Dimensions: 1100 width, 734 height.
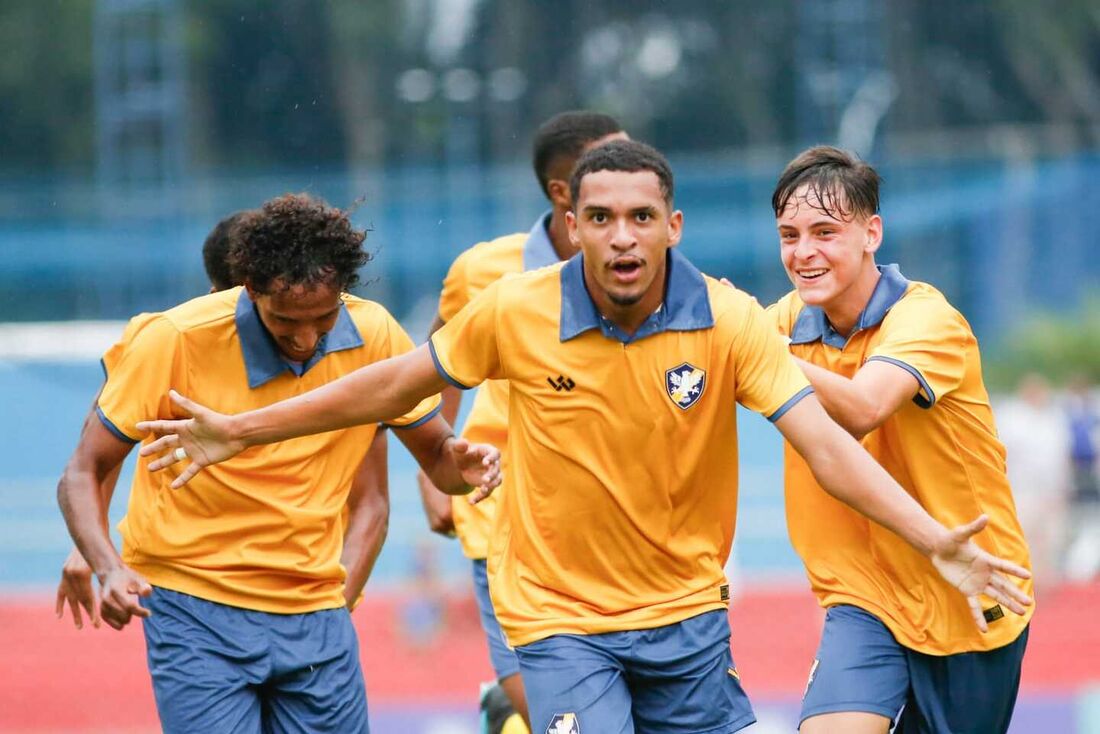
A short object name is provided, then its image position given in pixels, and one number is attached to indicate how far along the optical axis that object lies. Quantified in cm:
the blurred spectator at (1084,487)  3684
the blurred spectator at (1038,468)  3462
